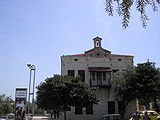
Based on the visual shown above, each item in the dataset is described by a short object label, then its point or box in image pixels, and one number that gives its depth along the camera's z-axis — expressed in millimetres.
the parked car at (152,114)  17750
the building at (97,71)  27223
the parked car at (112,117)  17074
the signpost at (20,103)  18179
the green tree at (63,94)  22757
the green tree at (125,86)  24415
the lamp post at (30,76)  22714
